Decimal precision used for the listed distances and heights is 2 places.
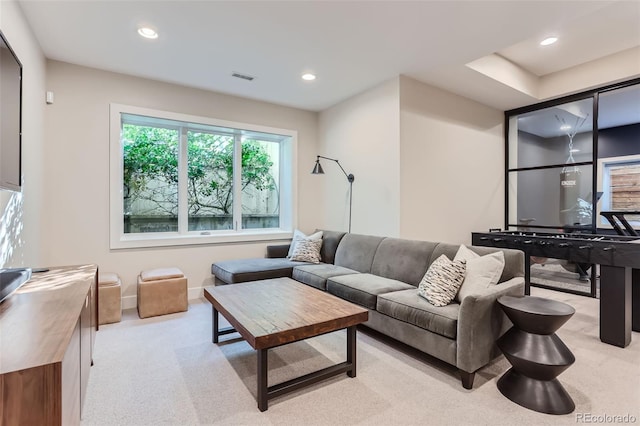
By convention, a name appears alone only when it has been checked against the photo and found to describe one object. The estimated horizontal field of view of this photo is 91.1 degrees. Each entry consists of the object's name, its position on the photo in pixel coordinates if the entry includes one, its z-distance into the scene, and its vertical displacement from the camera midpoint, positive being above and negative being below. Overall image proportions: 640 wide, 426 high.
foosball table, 2.67 -0.52
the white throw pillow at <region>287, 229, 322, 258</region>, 4.47 -0.35
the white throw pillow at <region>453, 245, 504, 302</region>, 2.41 -0.47
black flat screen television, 1.73 +0.56
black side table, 1.86 -0.87
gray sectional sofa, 2.06 -0.69
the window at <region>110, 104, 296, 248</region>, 3.90 +0.46
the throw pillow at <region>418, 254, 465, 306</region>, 2.42 -0.55
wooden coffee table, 1.85 -0.70
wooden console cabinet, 0.91 -0.46
